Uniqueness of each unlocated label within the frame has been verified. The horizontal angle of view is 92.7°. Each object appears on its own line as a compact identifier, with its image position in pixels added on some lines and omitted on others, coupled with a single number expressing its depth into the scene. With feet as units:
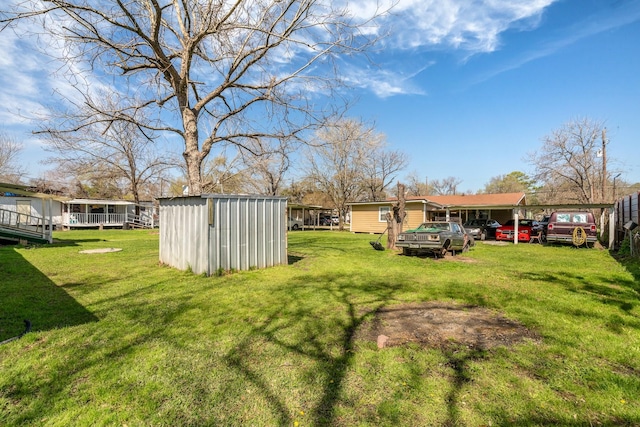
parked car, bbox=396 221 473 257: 35.40
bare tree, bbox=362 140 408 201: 113.47
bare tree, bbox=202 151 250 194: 57.16
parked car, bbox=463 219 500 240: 63.00
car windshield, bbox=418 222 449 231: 38.87
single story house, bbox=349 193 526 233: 76.48
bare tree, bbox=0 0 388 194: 27.45
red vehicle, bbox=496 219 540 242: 58.23
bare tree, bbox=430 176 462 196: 205.57
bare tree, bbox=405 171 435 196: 181.50
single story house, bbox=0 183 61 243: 42.55
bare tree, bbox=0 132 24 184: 107.65
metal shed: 24.53
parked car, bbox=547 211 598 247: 45.52
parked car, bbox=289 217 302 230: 104.17
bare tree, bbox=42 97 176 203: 87.64
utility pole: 74.63
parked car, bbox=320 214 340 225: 154.56
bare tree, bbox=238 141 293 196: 113.35
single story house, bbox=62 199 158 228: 90.05
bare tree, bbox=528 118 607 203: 91.25
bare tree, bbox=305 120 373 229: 101.65
